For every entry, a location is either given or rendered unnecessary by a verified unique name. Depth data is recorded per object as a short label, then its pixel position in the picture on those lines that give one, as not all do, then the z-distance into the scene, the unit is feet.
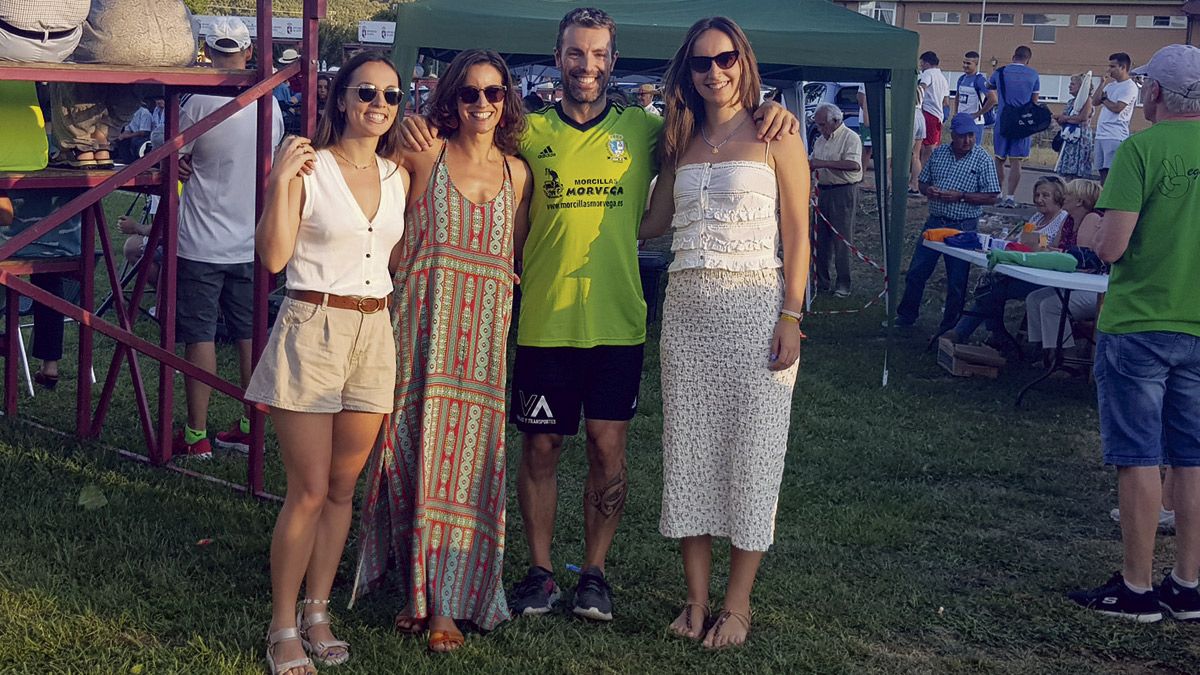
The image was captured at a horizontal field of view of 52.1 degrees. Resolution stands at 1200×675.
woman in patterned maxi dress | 12.05
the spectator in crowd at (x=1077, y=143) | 46.57
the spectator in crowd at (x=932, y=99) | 51.78
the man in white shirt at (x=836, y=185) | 37.19
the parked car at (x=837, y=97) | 65.41
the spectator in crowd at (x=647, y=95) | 48.73
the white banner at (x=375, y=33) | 89.25
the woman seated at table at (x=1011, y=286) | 28.22
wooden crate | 27.20
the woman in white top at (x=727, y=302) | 12.23
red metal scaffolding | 14.57
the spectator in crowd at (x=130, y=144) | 31.27
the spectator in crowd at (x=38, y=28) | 14.23
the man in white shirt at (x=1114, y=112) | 42.70
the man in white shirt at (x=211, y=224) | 18.56
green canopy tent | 27.04
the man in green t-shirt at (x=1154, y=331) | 13.57
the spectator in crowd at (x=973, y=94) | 53.72
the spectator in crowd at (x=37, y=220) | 17.54
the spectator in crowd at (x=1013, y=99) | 47.93
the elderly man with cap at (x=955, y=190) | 31.73
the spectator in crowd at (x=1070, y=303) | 26.37
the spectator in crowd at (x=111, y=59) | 15.26
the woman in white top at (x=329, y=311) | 11.08
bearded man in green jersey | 12.35
